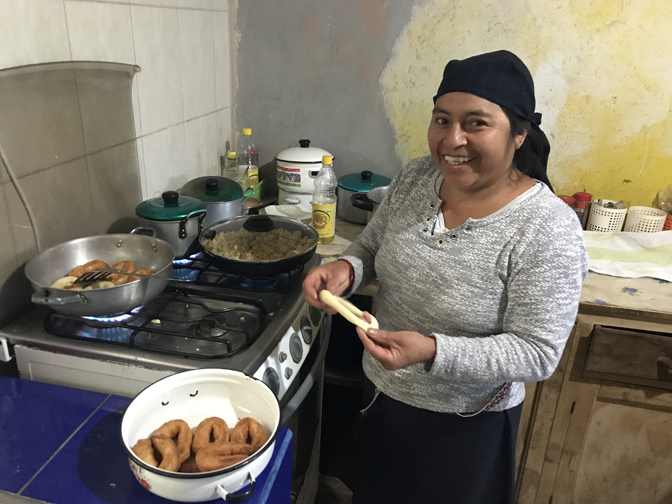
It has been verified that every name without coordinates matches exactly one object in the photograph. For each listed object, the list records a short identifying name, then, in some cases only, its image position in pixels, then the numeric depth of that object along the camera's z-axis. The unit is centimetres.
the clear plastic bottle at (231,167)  194
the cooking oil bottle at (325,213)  162
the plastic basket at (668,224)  181
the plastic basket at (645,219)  179
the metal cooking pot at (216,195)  146
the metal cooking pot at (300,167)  188
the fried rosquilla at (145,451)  73
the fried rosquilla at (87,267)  107
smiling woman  90
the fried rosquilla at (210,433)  80
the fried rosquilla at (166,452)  73
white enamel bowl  69
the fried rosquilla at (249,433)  79
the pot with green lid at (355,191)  183
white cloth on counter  153
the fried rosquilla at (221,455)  73
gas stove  94
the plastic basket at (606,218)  181
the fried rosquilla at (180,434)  78
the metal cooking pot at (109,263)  92
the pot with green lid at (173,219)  126
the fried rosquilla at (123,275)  104
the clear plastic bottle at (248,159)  197
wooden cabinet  138
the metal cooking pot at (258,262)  119
